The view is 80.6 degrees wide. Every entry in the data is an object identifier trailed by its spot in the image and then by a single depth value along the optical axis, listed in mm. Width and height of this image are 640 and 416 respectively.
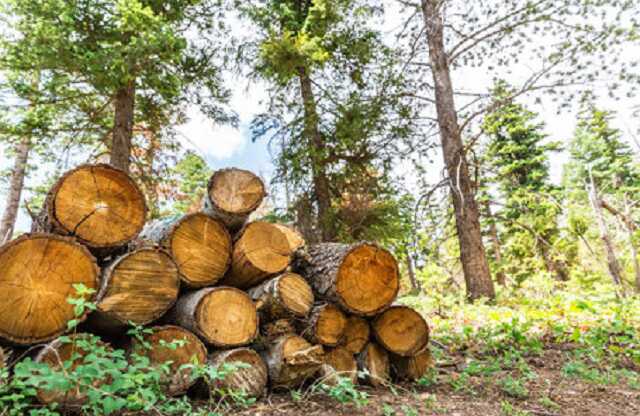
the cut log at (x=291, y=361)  2500
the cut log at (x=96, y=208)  2096
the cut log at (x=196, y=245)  2521
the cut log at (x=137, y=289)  2111
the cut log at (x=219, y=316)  2410
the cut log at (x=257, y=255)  2730
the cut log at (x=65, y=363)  1828
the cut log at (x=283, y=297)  2688
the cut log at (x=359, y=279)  2809
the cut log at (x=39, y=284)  1867
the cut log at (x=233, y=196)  2680
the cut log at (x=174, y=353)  2221
